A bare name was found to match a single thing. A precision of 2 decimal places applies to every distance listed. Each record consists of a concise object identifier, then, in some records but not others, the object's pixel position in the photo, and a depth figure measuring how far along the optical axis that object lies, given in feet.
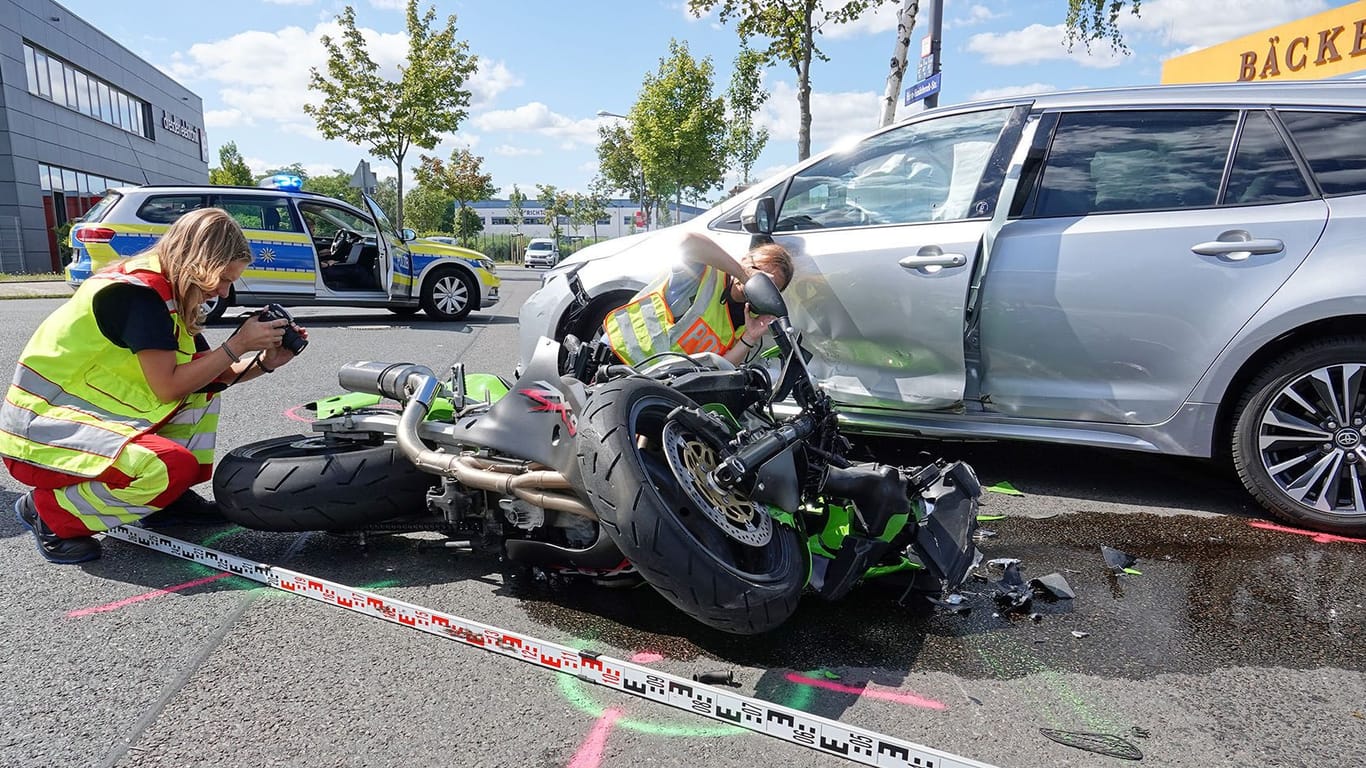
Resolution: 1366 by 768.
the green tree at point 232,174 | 174.81
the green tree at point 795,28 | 47.65
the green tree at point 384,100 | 79.05
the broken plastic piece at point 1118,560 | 10.57
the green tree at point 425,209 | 217.77
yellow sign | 45.44
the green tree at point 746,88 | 57.41
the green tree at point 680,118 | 99.76
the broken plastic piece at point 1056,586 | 9.62
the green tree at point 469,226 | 171.53
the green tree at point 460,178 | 156.66
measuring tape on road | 6.41
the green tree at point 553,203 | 226.58
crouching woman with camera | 9.53
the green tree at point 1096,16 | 40.06
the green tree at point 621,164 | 149.99
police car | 33.58
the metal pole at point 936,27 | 31.19
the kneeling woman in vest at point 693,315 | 11.16
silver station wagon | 11.34
